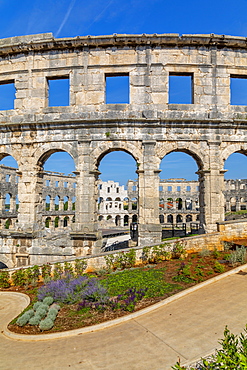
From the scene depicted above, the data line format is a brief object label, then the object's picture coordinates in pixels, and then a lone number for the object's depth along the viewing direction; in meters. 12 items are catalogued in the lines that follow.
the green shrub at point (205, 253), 10.41
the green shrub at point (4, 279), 9.30
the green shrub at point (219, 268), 8.20
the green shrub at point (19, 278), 9.23
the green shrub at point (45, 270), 9.67
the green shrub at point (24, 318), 5.79
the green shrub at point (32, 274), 9.26
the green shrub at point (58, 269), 9.47
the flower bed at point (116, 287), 5.97
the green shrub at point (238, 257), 8.80
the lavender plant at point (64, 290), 6.90
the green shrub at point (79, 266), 9.90
